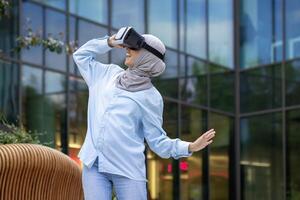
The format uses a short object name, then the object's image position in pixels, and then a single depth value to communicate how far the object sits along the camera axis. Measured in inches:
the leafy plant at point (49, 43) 358.3
